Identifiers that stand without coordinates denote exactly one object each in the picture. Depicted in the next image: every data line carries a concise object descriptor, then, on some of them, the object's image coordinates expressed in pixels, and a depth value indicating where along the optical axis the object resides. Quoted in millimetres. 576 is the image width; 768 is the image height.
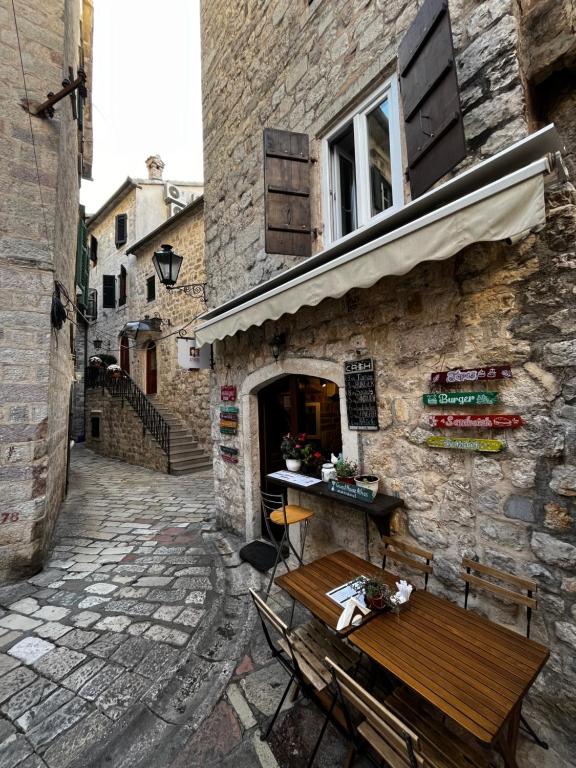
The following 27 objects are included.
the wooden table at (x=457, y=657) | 1614
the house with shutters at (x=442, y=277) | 2223
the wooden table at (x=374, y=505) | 2916
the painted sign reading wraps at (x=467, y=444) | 2467
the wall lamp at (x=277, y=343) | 4504
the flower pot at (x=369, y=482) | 3131
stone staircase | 10938
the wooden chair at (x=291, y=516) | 3746
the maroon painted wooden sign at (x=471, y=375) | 2438
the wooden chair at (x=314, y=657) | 2041
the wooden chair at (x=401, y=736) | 1458
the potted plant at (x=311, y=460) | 4297
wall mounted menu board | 3314
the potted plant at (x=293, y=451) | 4379
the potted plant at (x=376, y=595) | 2307
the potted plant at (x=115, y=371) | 13935
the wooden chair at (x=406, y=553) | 2715
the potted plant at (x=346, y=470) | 3350
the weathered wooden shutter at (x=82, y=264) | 8328
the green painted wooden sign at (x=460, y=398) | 2488
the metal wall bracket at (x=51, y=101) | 4613
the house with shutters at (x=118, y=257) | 16891
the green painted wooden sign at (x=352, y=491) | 3088
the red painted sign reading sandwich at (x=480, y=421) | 2383
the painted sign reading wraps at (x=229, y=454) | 5587
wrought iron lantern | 6266
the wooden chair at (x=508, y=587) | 2170
